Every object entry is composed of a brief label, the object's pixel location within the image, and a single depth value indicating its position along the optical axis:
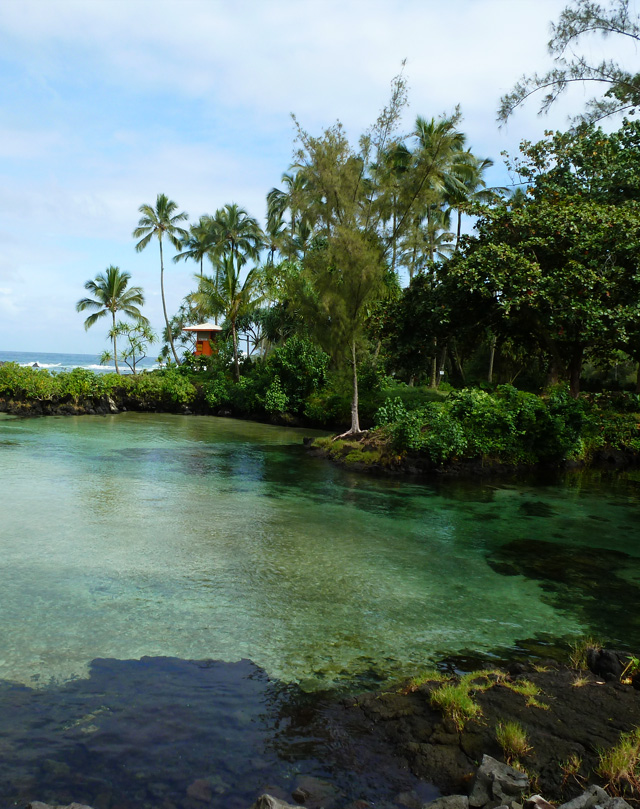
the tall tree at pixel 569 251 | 16.11
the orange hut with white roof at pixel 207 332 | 42.16
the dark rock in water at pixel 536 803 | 2.95
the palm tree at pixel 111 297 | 39.34
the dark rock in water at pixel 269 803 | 2.98
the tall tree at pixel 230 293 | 31.95
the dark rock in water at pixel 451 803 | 3.12
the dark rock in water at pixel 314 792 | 3.46
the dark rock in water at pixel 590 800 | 2.96
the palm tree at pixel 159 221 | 40.16
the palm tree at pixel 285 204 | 38.46
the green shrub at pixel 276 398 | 26.34
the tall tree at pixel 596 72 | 9.66
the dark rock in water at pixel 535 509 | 12.11
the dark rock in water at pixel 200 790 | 3.55
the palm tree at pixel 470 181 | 29.91
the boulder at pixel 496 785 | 3.16
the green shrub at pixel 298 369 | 26.05
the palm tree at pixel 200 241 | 42.69
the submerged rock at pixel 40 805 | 2.98
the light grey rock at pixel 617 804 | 2.89
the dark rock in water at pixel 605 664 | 4.80
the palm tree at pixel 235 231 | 41.75
